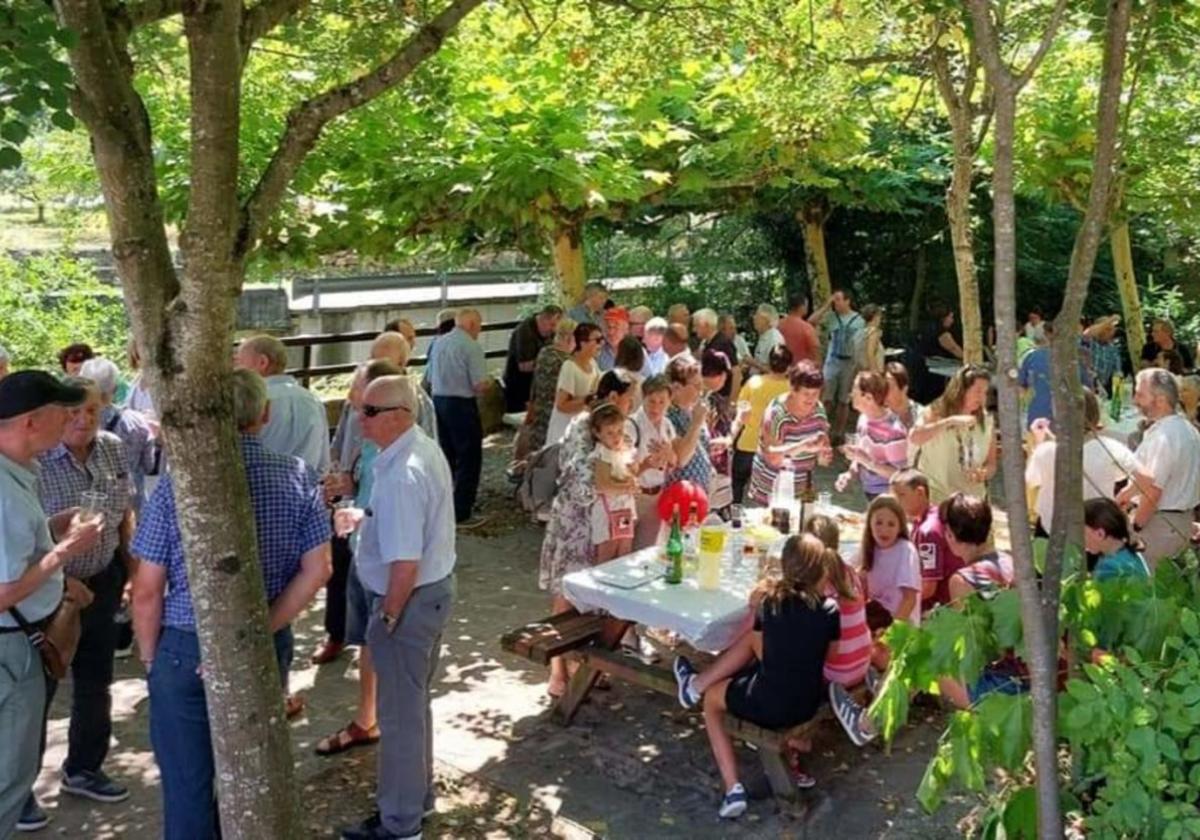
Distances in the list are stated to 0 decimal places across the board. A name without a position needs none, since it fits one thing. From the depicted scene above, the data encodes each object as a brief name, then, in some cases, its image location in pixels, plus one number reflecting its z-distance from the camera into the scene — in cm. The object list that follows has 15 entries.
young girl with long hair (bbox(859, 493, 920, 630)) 523
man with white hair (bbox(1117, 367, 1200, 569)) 565
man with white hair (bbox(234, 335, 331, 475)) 524
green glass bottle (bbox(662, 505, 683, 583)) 530
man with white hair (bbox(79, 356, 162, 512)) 544
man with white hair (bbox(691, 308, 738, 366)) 1015
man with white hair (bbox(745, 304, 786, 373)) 1073
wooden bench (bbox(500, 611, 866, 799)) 455
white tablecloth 484
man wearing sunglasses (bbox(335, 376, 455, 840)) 409
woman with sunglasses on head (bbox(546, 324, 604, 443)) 791
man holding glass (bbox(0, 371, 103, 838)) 342
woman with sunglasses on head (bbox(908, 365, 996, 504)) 635
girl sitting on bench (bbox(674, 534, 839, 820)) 438
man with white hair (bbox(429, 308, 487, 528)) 893
